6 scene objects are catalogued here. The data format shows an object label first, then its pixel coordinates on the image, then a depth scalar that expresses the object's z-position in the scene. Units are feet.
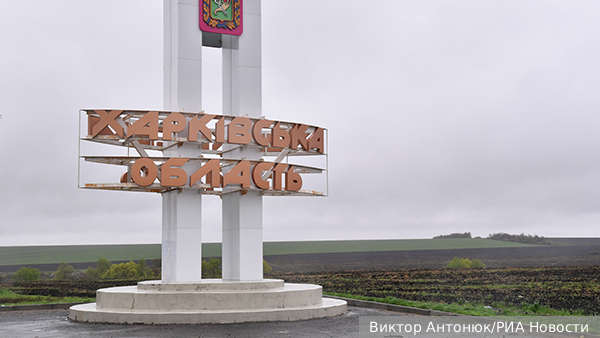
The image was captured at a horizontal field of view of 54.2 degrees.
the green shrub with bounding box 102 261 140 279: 163.94
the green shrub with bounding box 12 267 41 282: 164.25
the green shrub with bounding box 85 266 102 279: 181.64
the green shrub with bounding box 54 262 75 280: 184.32
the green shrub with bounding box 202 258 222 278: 153.51
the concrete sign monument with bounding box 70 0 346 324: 59.16
